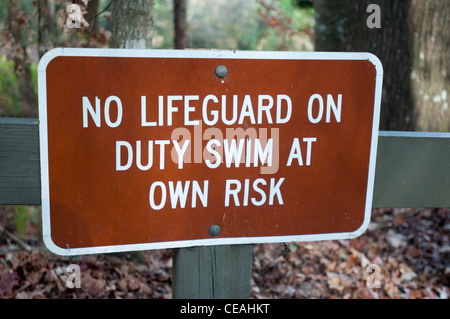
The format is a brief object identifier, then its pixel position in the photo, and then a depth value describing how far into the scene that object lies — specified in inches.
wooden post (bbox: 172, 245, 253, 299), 63.6
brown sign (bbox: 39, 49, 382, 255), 55.9
